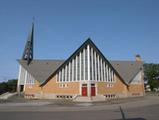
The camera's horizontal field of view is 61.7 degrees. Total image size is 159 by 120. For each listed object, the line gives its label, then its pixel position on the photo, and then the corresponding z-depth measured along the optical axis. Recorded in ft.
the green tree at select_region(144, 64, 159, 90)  162.69
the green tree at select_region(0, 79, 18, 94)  134.52
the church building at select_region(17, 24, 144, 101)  82.31
